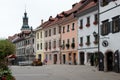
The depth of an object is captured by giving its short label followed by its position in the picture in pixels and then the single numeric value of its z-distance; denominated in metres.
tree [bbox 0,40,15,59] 29.47
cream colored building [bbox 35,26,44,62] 37.09
